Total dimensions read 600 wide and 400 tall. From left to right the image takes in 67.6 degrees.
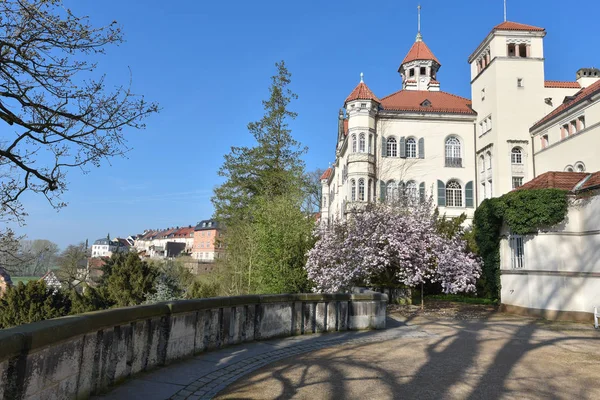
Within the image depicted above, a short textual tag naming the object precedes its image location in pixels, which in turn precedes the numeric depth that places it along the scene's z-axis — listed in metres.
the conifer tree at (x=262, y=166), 37.12
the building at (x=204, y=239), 110.62
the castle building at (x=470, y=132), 32.97
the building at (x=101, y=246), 143.95
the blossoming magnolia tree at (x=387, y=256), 16.61
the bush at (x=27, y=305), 19.03
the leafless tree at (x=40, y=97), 7.77
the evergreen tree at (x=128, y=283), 19.45
